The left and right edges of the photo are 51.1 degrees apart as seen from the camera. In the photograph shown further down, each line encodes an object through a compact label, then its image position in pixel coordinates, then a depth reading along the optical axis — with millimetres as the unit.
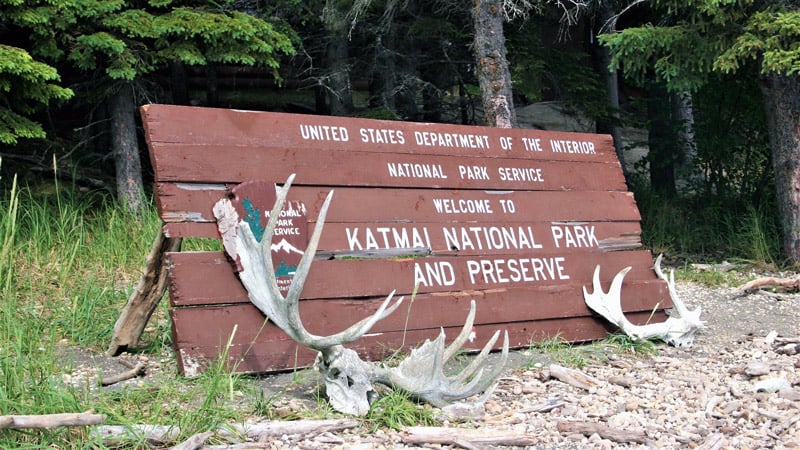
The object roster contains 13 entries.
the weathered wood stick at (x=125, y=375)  4797
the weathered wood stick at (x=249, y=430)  3732
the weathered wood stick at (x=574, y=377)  5441
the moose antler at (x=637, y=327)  6617
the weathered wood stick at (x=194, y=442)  3689
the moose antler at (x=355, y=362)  4441
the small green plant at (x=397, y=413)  4367
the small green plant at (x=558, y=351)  5984
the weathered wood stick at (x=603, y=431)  4535
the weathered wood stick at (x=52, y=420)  3420
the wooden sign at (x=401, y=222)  5117
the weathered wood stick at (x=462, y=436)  4191
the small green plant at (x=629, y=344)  6469
